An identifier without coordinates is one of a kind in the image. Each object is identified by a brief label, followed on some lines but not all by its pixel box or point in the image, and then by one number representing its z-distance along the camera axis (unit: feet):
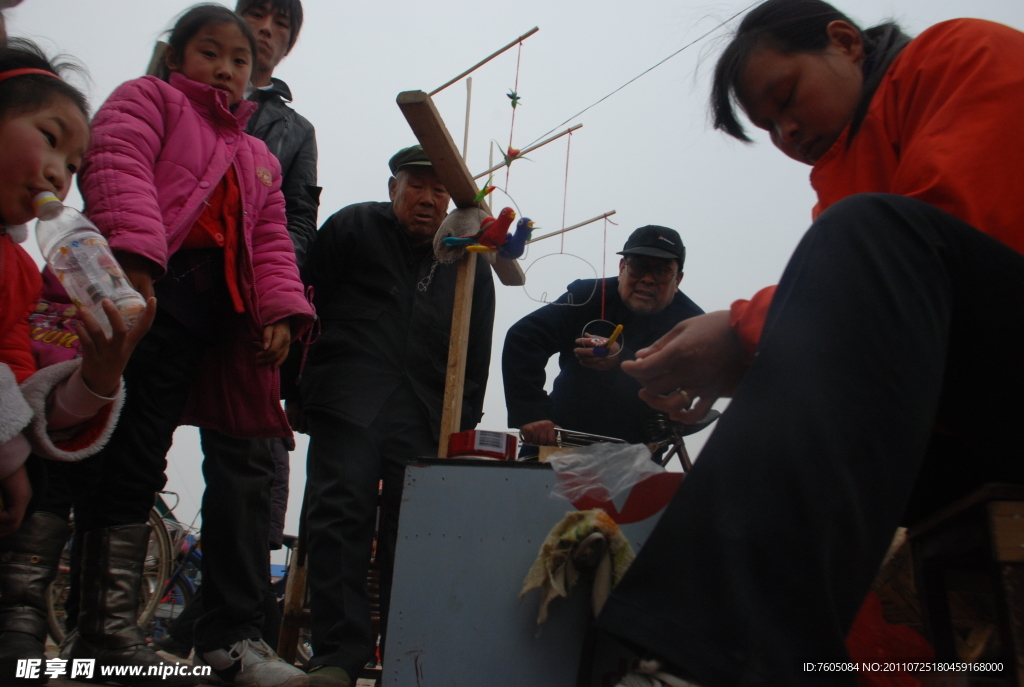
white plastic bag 3.39
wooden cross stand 6.49
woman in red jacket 1.65
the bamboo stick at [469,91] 7.76
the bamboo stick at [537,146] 7.85
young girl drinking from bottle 3.55
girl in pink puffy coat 4.33
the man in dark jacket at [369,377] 5.65
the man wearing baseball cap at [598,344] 7.43
